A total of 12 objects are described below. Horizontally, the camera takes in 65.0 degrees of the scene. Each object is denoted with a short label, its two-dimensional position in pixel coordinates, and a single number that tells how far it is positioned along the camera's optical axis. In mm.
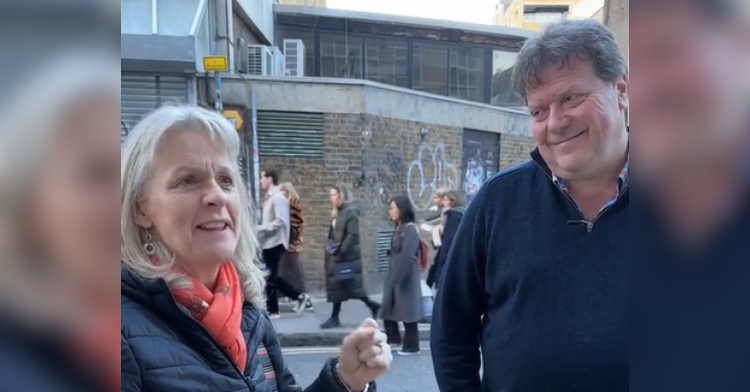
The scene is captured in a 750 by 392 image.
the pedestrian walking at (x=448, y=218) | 6410
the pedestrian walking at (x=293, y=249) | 7258
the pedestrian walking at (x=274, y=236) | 7113
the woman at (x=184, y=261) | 1185
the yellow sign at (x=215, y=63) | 8180
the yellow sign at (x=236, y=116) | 8693
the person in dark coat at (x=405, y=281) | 6148
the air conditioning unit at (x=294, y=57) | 12531
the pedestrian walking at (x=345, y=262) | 6730
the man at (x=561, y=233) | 1399
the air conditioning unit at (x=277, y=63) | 11191
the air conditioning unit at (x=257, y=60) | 10695
